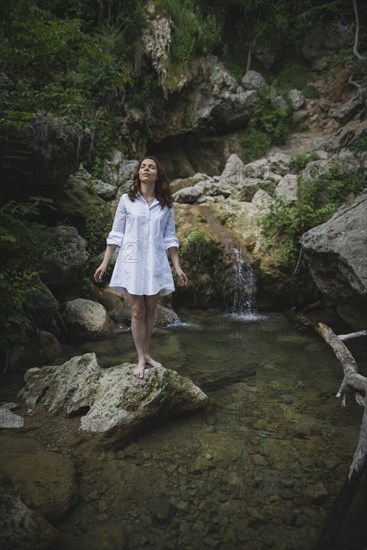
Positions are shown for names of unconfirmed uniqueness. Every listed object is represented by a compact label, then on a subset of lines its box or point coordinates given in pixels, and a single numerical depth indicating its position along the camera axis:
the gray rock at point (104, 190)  9.41
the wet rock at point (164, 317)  7.20
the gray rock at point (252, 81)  14.68
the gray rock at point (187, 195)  10.17
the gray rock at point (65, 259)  5.88
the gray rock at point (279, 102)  14.36
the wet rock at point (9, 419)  3.19
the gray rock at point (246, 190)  10.31
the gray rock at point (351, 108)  12.40
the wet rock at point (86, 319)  5.96
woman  3.40
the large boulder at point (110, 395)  3.15
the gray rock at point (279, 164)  11.77
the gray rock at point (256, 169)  11.67
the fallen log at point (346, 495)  2.08
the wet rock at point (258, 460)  2.87
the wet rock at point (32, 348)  4.41
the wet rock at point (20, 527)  1.92
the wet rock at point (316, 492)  2.47
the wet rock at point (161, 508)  2.30
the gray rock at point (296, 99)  14.54
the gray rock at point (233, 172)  11.70
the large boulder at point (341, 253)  5.29
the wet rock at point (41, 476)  2.24
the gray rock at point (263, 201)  9.40
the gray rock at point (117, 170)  10.53
